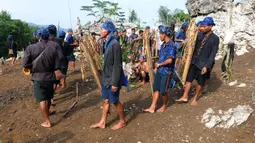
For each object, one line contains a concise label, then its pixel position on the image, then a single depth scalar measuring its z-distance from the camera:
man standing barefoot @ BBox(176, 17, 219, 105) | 4.04
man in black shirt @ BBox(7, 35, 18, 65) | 10.32
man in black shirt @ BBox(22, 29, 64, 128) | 3.78
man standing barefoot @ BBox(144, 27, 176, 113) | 3.84
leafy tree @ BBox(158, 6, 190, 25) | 25.65
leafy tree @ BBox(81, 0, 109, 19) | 11.18
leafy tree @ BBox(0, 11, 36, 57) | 30.86
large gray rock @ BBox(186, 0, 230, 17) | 9.61
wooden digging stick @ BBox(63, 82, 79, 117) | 4.47
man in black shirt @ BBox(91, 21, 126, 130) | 3.35
